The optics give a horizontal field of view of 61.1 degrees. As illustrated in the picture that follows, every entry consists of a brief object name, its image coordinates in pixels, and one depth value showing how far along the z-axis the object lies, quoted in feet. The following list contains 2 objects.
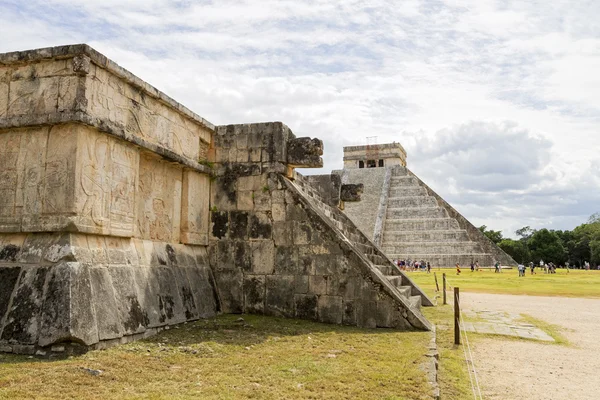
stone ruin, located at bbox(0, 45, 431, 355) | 16.92
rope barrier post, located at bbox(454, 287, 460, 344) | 22.54
